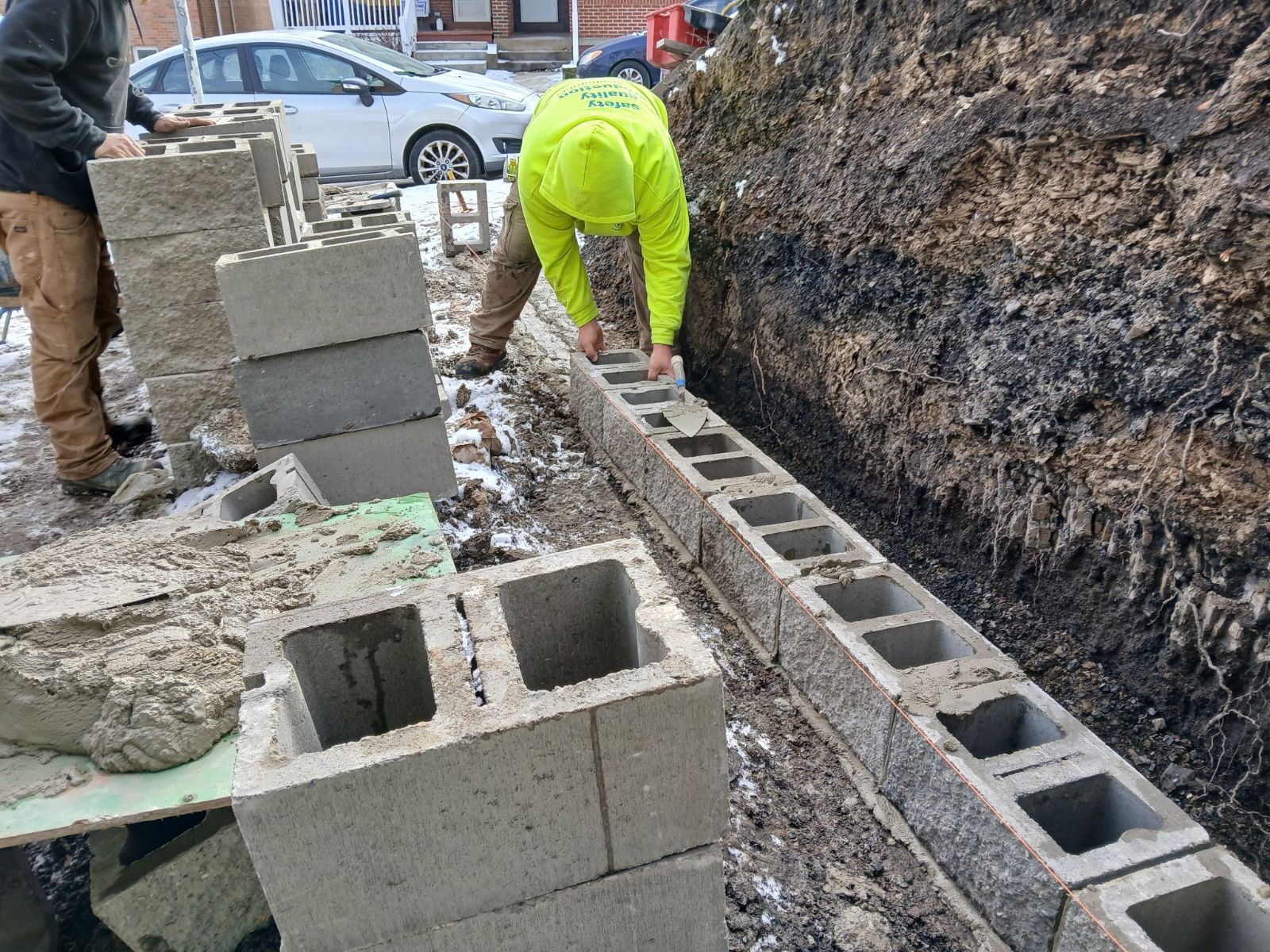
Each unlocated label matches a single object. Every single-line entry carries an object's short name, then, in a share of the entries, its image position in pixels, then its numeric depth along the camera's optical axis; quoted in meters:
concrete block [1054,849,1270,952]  1.92
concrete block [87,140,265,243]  3.60
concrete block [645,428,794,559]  3.69
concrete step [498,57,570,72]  17.20
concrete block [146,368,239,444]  4.02
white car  9.09
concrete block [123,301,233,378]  3.88
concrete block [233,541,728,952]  1.60
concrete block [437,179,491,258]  7.42
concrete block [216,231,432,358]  3.43
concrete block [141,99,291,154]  4.62
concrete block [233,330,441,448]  3.63
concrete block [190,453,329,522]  3.29
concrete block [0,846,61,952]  2.26
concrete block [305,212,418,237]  4.26
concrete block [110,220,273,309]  3.76
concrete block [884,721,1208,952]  2.04
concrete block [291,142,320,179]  6.13
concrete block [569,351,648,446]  4.83
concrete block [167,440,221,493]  4.07
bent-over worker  3.98
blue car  12.55
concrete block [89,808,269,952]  2.14
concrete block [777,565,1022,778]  2.58
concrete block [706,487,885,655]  3.13
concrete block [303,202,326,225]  6.10
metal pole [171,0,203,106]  7.54
